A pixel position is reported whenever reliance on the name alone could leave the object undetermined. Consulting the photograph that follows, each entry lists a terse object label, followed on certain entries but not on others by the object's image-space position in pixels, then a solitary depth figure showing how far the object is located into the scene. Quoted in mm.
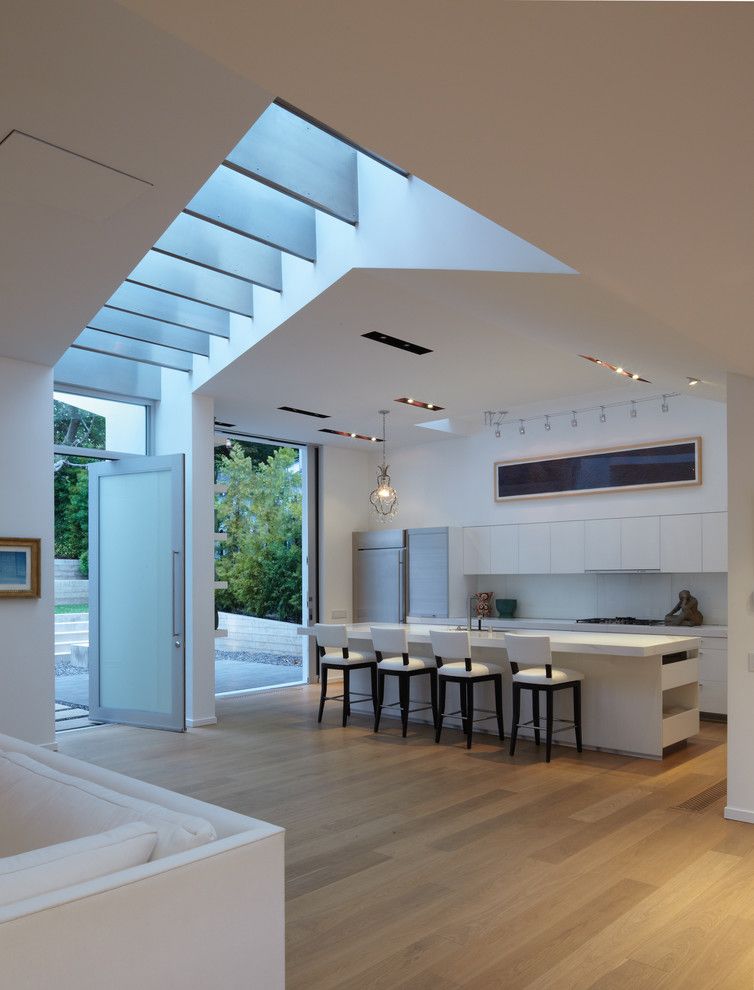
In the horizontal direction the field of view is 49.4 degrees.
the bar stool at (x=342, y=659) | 7371
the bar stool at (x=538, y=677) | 5895
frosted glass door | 7320
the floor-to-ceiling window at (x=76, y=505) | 7641
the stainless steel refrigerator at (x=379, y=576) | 9883
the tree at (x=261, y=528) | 10555
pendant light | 8539
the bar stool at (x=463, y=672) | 6410
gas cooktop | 7965
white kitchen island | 5934
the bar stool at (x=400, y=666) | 6898
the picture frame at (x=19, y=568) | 5891
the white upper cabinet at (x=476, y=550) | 9383
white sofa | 1712
